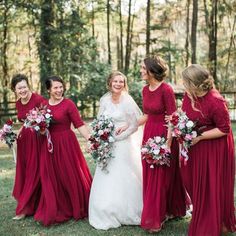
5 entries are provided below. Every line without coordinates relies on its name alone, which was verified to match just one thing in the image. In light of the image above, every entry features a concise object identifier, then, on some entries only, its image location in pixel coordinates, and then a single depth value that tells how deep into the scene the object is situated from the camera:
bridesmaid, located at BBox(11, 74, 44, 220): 6.60
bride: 6.11
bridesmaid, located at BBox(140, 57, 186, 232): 5.76
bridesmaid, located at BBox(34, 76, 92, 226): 6.34
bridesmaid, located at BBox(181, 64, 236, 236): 4.92
